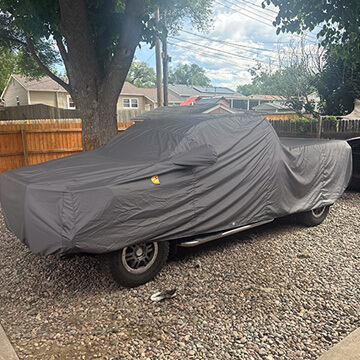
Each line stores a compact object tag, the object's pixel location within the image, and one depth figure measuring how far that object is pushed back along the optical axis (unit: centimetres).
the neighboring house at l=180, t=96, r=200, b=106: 3469
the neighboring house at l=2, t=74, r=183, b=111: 2798
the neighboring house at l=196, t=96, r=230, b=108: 3072
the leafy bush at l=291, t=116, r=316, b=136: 992
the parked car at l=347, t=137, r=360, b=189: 752
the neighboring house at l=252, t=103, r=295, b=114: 4356
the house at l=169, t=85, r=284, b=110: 4292
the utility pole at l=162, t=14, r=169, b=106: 1695
